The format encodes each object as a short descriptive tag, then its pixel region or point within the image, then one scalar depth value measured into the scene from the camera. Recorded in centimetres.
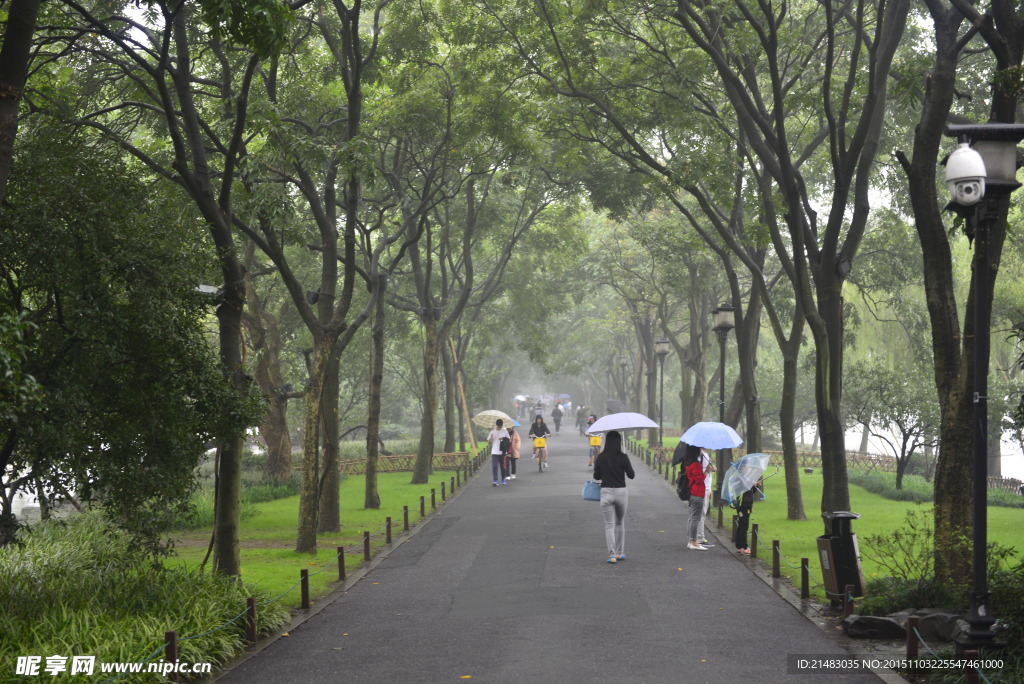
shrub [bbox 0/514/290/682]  785
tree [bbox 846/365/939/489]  2992
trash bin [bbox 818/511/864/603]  1085
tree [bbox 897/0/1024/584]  962
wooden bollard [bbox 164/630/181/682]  771
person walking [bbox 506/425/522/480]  3036
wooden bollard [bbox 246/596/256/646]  955
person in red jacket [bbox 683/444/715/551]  1565
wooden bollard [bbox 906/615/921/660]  827
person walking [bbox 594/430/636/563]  1413
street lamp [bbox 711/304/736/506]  2258
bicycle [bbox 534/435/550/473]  3339
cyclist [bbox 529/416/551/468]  3316
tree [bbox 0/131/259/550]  870
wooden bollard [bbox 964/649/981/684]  688
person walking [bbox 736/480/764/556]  1545
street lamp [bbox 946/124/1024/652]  751
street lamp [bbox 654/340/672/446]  3519
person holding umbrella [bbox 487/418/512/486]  2783
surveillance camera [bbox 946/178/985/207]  750
